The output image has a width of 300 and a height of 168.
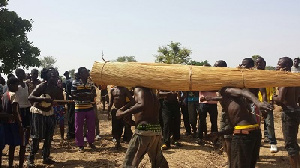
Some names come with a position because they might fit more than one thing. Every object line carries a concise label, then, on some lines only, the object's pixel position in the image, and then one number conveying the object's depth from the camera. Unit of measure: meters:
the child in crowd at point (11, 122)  5.35
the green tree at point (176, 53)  38.92
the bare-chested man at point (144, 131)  4.20
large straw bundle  3.60
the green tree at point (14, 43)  15.48
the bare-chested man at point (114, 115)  7.21
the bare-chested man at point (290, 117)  5.14
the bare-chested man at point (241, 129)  3.63
